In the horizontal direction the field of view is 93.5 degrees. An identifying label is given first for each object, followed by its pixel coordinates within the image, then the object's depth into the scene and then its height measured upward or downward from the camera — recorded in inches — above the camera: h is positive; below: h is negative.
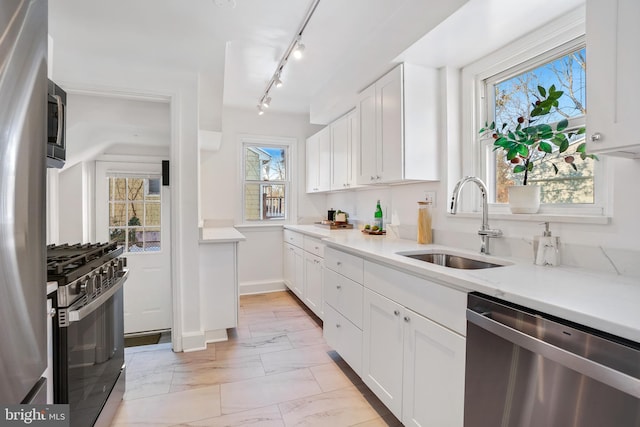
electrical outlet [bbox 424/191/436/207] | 90.2 +4.3
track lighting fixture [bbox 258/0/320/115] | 77.5 +50.6
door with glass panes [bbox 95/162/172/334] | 139.9 -9.2
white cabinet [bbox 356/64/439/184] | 84.9 +25.4
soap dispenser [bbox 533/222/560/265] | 56.2 -7.4
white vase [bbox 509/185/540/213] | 64.2 +2.8
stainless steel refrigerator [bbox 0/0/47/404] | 27.1 +1.4
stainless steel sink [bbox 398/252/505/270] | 69.4 -12.0
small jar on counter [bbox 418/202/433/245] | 87.7 -4.4
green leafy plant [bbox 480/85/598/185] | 59.3 +14.6
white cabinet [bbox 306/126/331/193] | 151.3 +26.7
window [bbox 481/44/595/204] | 60.2 +23.1
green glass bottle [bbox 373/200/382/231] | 121.9 -2.4
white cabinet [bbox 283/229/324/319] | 120.5 -26.0
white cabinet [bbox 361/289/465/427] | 48.4 -29.0
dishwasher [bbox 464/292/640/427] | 29.4 -18.8
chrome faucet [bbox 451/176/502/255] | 68.0 -2.1
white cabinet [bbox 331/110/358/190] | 128.0 +26.8
